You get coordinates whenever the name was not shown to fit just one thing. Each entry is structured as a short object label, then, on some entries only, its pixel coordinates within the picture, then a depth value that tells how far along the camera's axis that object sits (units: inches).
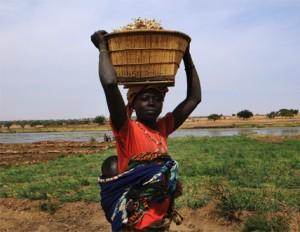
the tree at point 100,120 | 2504.3
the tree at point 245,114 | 2669.7
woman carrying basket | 64.1
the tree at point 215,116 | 2777.3
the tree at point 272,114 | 2896.1
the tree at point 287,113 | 2745.5
